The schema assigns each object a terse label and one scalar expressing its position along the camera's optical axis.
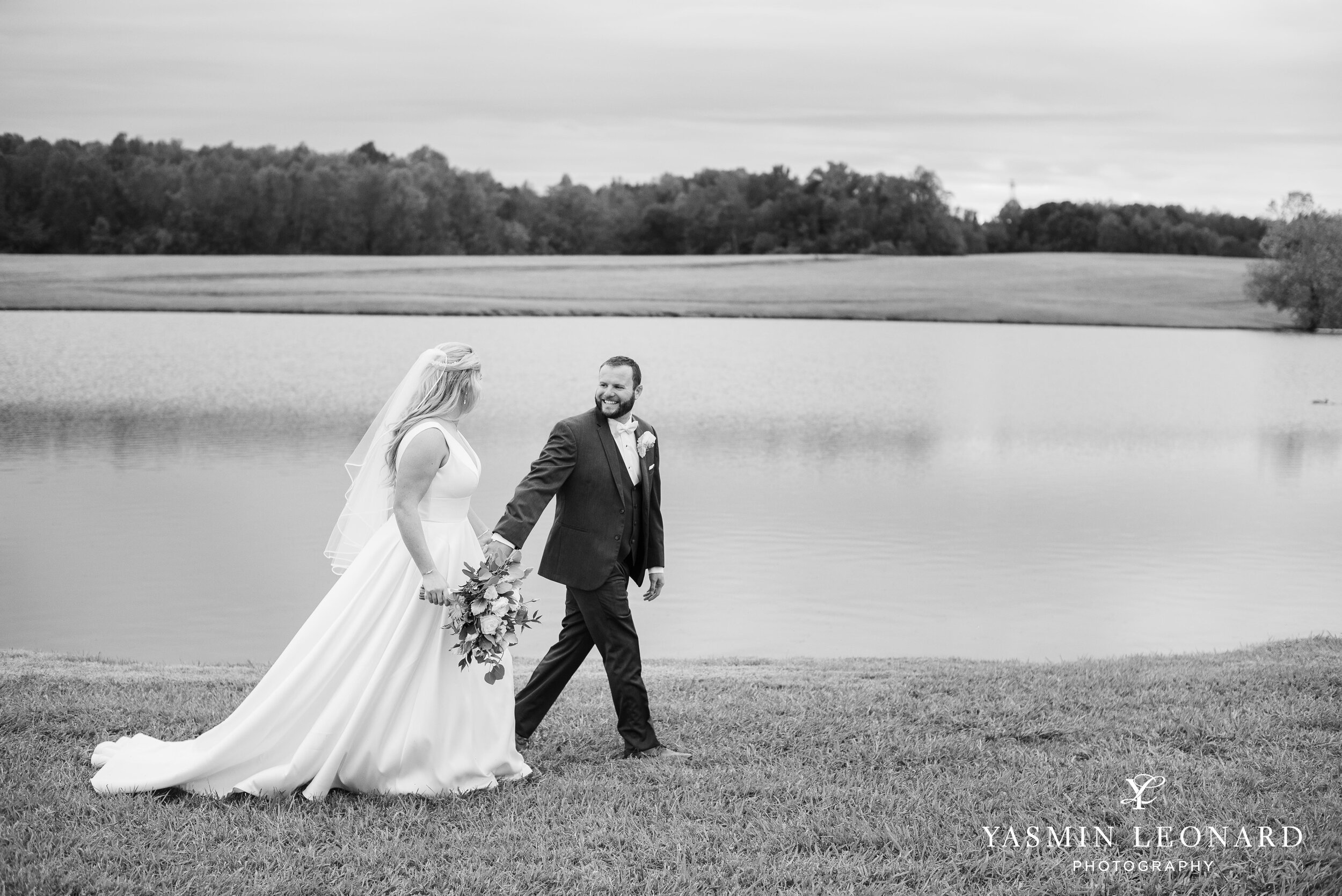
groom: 6.31
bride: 5.67
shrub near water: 63.28
